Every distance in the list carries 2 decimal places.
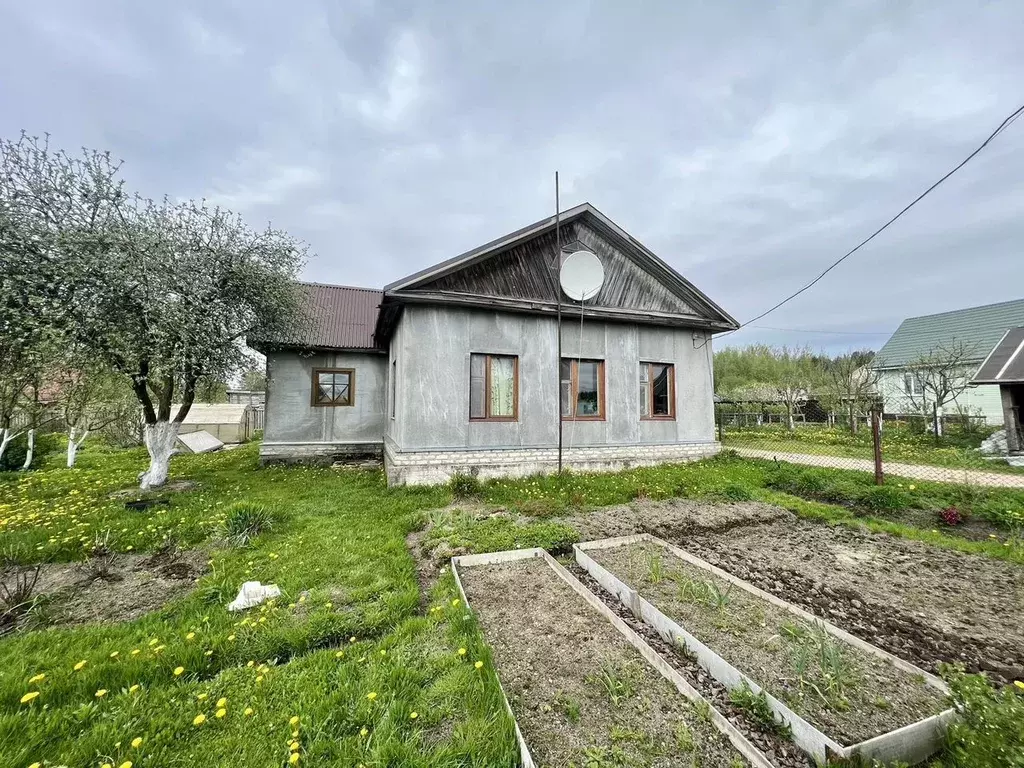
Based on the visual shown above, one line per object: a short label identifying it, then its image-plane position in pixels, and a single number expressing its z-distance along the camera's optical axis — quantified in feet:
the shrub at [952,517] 17.84
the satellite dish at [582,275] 27.09
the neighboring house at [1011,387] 33.22
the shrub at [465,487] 22.58
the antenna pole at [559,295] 26.04
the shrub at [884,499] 20.12
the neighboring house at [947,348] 55.06
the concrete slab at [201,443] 48.56
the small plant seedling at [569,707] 6.92
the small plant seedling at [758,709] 6.63
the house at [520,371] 24.85
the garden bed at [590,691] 6.20
